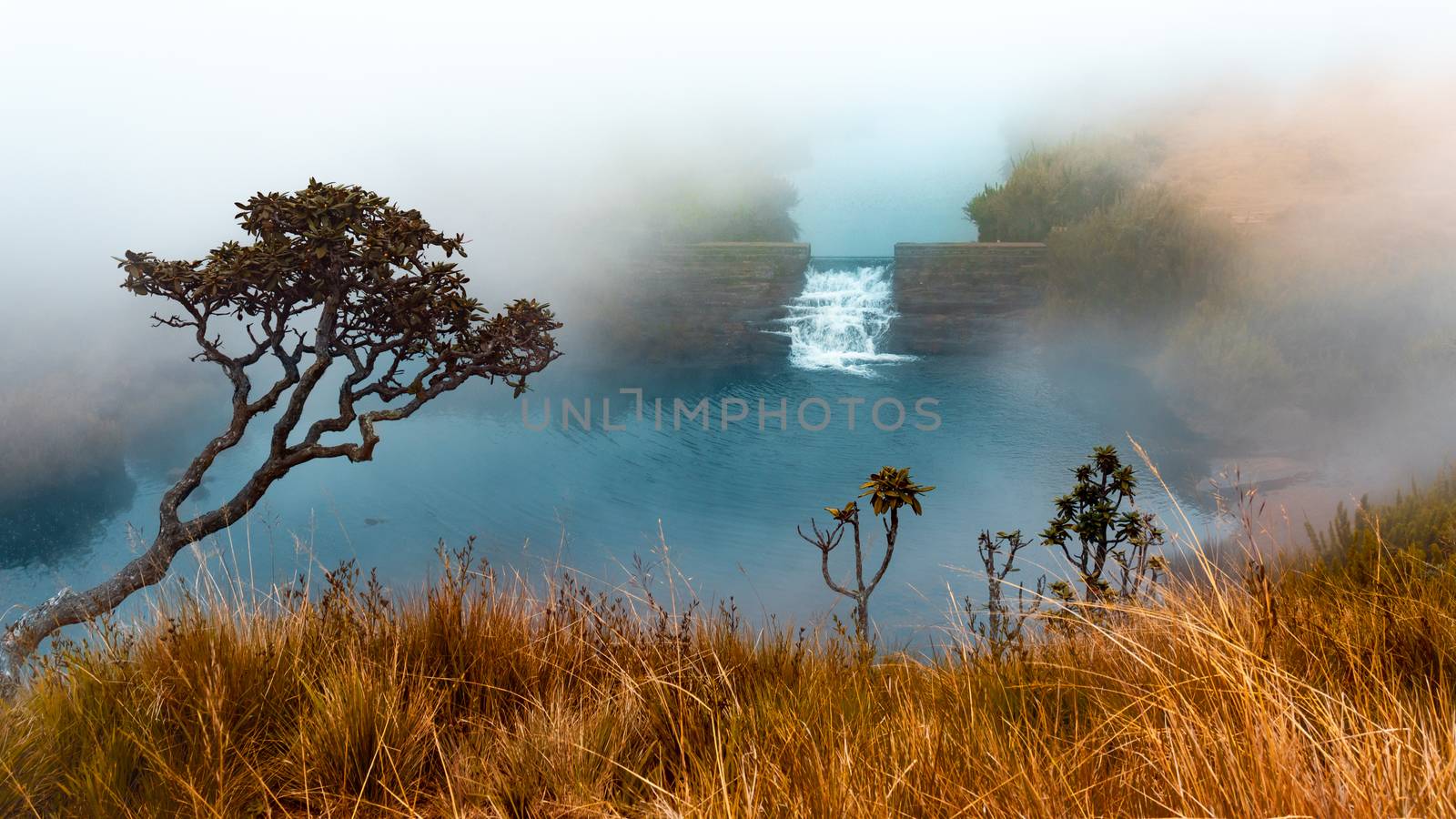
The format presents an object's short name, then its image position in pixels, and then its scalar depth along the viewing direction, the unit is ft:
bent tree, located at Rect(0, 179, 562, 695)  19.47
